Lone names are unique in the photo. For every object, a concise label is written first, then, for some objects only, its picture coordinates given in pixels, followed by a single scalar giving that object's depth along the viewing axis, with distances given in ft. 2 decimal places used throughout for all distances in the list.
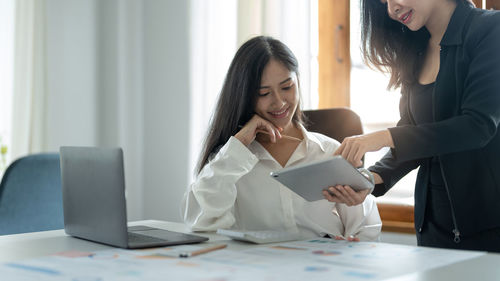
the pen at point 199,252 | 3.31
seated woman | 4.91
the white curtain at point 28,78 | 10.66
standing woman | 4.13
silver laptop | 3.60
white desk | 2.81
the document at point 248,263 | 2.82
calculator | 3.79
